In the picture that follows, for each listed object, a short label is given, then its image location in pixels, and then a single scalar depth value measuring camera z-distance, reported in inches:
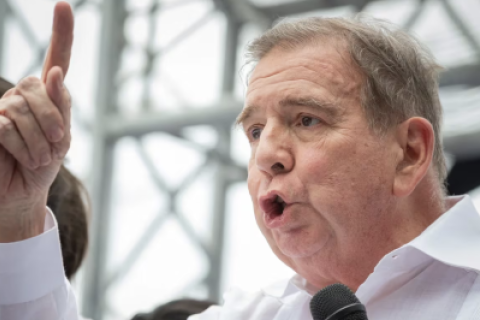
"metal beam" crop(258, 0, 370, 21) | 389.7
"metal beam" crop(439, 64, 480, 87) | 344.6
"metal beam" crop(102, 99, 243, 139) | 393.5
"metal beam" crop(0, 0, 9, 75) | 452.6
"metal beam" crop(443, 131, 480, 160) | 354.6
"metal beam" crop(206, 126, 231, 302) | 424.8
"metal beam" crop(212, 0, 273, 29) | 425.7
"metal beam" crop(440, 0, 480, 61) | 354.9
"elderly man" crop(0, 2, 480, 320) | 152.6
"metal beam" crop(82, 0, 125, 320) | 424.2
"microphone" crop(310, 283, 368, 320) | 110.6
